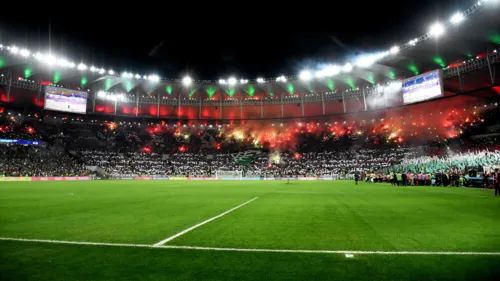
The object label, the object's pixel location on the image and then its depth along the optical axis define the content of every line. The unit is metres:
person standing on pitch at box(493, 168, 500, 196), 17.16
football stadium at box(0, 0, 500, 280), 4.59
